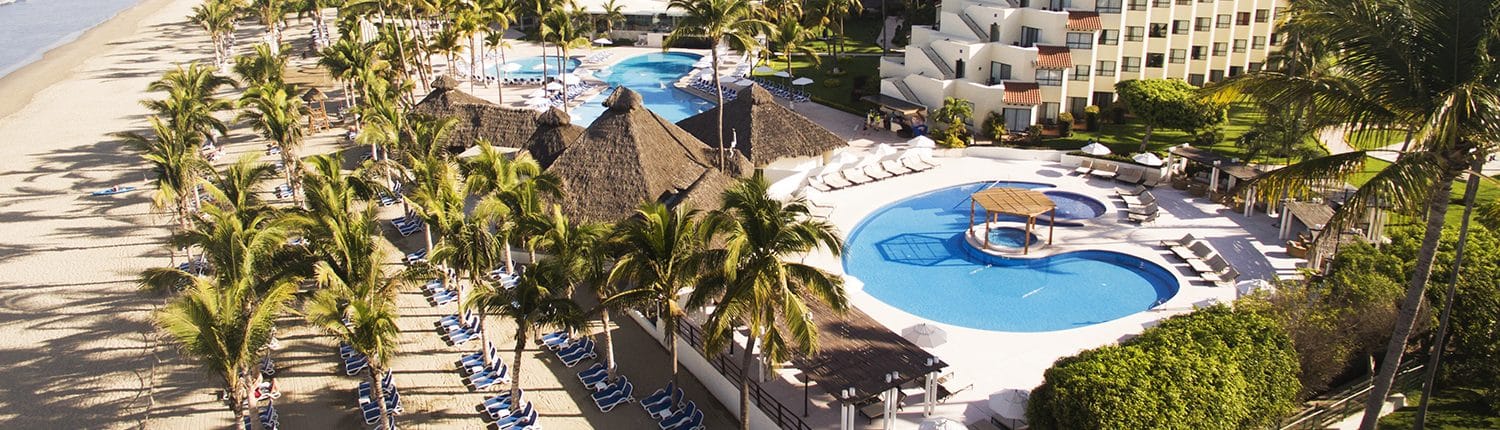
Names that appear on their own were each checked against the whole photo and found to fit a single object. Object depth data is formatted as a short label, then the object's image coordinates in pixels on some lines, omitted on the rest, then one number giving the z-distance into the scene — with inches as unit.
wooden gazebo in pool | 1187.3
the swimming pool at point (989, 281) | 1062.4
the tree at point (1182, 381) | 665.6
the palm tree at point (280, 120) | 1321.4
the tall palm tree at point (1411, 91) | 523.2
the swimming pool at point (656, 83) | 2000.5
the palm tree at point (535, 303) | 800.9
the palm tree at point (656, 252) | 758.5
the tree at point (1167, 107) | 1514.5
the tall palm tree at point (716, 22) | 1277.1
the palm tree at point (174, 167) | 1135.6
